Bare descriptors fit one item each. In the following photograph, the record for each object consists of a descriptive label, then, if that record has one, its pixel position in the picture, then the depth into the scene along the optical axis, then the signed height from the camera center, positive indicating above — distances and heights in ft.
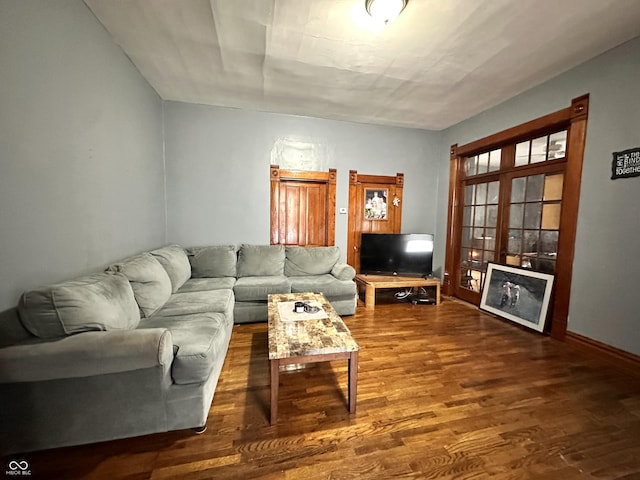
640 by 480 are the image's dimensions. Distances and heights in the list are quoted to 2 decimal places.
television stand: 11.84 -2.86
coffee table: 4.90 -2.56
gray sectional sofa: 3.96 -2.55
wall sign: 6.87 +1.80
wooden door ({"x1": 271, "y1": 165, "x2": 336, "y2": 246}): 12.91 +0.68
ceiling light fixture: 5.58 +4.86
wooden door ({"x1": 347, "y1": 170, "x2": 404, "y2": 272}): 13.78 +0.86
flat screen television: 12.83 -1.62
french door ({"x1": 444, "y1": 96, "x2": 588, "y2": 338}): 8.57 +0.96
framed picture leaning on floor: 9.17 -2.77
